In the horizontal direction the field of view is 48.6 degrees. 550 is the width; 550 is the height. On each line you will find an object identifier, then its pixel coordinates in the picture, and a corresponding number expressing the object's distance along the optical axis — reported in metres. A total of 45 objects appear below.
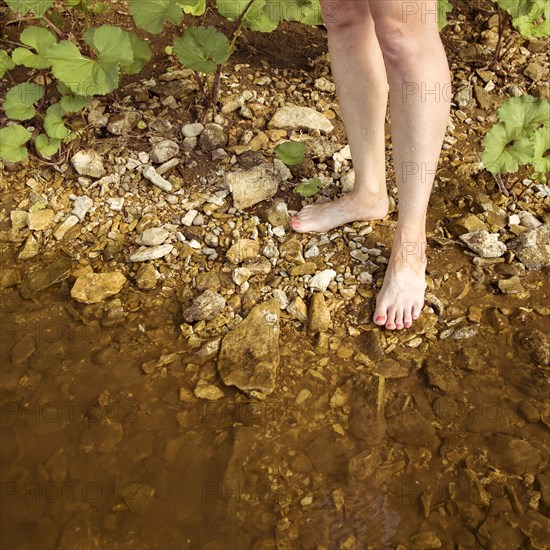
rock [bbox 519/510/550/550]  1.39
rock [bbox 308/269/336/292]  1.91
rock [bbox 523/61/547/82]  2.57
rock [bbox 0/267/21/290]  1.99
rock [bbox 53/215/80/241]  2.13
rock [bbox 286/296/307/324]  1.86
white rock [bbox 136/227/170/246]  2.05
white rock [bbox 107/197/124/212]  2.17
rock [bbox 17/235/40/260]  2.07
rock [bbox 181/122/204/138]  2.30
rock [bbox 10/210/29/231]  2.15
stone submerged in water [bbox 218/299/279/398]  1.69
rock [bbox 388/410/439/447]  1.58
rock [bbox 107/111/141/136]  2.32
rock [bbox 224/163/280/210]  2.13
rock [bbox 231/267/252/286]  1.93
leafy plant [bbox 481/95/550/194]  1.96
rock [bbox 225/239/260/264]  1.99
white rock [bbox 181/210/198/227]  2.11
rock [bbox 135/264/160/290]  1.96
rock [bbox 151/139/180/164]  2.24
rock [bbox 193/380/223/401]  1.68
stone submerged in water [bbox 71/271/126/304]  1.92
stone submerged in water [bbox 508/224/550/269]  1.96
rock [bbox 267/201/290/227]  2.10
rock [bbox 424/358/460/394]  1.68
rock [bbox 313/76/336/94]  2.51
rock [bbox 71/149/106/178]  2.24
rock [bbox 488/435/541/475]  1.52
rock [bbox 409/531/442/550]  1.39
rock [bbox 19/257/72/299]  1.97
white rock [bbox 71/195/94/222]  2.16
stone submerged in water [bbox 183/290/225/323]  1.85
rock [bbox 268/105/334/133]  2.36
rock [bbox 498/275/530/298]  1.90
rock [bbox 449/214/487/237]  2.05
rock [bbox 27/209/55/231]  2.14
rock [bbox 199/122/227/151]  2.29
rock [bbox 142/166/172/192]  2.20
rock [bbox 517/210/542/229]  2.07
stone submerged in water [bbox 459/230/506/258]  1.98
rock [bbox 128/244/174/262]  2.02
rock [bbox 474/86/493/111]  2.50
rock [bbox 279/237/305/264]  2.00
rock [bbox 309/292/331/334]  1.83
